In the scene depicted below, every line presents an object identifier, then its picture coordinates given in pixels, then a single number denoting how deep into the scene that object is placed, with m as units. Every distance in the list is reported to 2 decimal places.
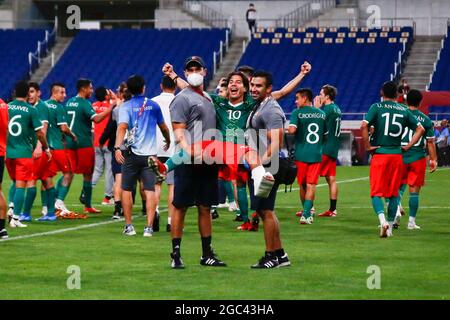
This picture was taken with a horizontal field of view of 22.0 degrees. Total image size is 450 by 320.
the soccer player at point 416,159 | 17.06
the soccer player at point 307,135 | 18.83
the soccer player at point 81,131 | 19.67
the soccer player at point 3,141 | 15.23
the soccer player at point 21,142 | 16.83
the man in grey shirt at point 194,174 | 12.33
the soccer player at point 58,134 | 19.06
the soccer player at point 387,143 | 15.76
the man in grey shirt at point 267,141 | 12.09
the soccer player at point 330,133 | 20.00
